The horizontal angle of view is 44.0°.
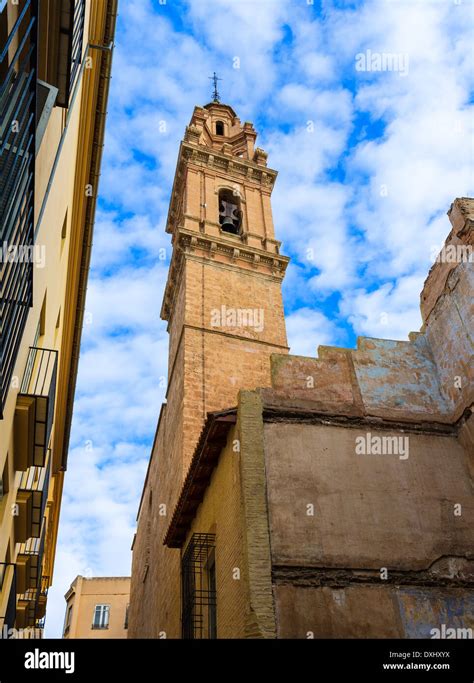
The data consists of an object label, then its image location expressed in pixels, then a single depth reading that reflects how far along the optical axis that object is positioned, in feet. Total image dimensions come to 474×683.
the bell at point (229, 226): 67.46
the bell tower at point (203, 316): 49.55
